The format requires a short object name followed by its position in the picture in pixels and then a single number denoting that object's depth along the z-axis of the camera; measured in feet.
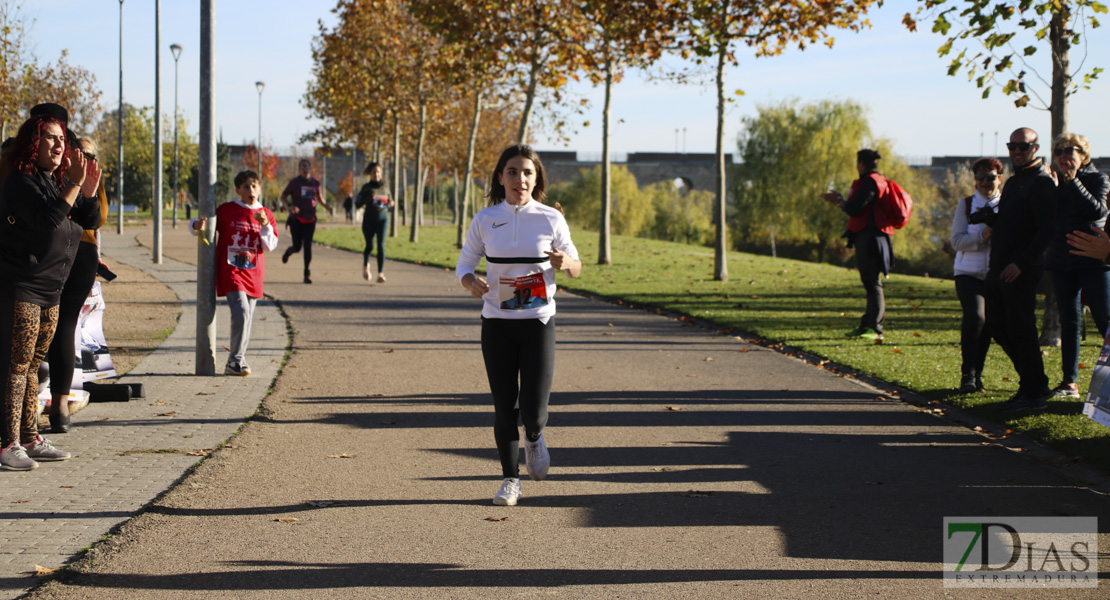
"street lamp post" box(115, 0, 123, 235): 125.29
